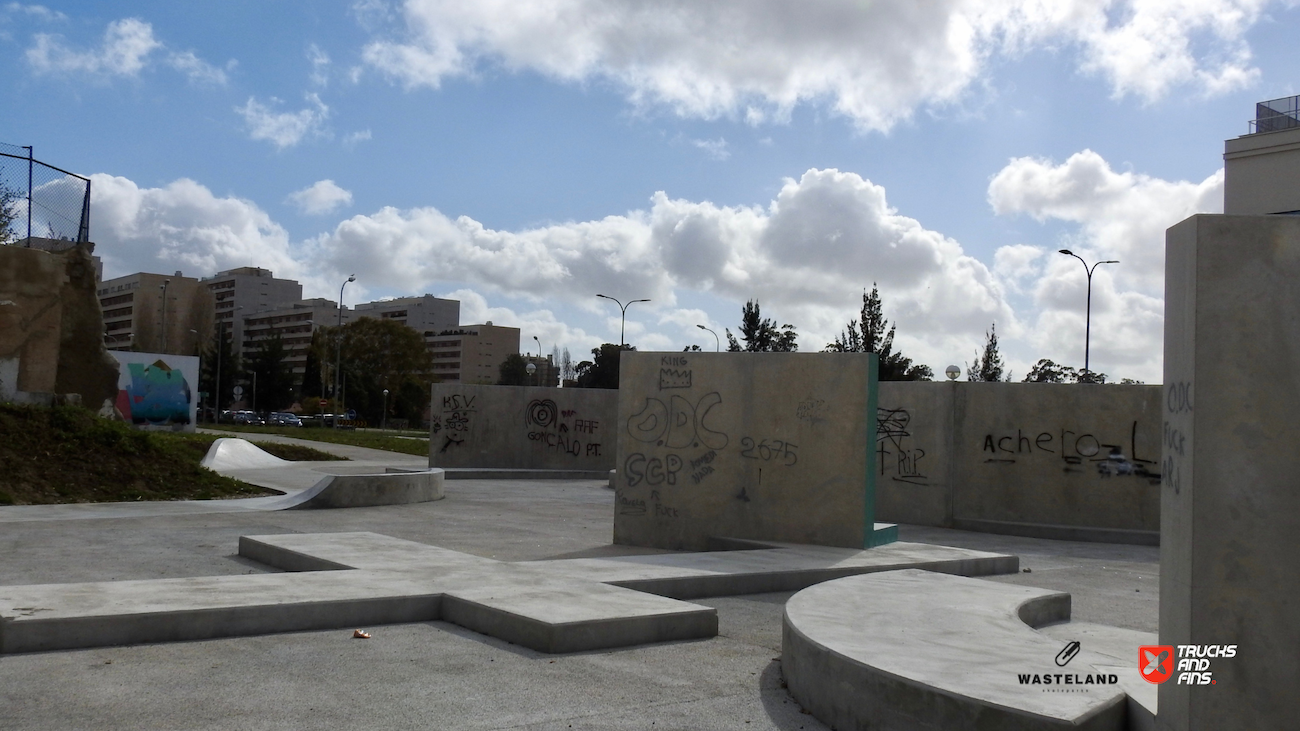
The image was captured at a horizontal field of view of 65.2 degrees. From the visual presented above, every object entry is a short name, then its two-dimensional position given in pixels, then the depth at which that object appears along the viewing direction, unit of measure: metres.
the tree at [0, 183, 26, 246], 17.91
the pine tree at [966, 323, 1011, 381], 46.56
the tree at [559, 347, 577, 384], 111.56
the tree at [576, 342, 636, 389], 75.06
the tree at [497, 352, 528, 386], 101.31
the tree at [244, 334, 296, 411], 87.44
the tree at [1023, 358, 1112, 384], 57.62
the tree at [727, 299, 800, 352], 46.38
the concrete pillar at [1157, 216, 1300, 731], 3.50
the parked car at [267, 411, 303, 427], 74.00
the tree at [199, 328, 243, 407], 84.62
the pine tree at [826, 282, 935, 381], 41.12
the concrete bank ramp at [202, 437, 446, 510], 16.17
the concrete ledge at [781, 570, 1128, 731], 4.30
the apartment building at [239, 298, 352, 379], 141.25
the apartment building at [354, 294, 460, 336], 165.75
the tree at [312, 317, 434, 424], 80.38
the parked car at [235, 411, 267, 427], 72.47
